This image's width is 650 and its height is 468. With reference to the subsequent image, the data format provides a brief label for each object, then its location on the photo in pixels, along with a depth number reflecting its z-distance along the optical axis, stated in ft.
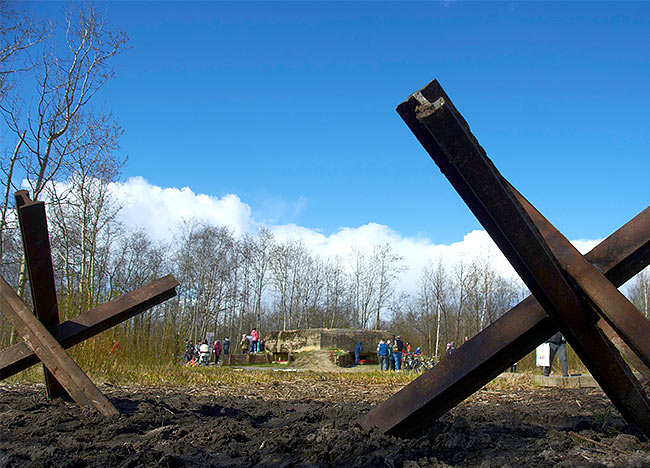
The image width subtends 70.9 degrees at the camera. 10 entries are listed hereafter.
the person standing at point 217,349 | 74.95
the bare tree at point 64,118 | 38.55
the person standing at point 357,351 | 69.00
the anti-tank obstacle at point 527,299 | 5.82
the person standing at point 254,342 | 87.00
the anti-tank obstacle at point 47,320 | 10.96
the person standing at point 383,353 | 56.39
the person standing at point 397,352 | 56.34
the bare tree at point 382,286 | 128.90
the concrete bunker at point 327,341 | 70.22
